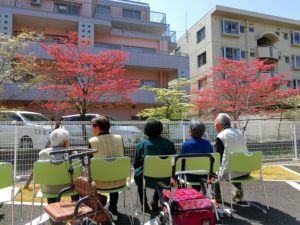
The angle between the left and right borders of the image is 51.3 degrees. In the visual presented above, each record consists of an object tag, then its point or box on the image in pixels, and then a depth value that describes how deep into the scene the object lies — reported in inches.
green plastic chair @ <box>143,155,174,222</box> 152.6
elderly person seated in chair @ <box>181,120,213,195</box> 168.2
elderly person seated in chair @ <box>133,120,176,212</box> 167.5
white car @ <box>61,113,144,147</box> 279.9
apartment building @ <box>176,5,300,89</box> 831.7
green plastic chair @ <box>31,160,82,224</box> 138.0
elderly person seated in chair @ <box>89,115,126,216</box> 159.8
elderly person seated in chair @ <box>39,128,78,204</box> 151.6
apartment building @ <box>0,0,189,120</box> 655.8
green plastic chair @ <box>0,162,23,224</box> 140.0
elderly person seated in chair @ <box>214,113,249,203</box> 183.5
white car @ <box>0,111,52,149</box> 255.4
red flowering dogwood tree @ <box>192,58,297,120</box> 563.5
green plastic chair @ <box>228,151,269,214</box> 173.8
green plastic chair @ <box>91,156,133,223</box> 143.3
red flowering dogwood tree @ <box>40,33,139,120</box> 493.4
